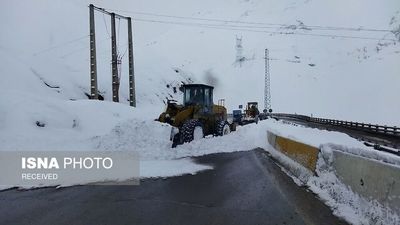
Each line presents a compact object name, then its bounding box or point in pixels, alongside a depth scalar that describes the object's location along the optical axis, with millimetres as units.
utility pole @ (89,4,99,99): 35688
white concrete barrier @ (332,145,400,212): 6671
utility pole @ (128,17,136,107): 38594
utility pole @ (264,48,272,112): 103100
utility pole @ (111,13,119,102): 37250
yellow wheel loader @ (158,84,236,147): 19453
